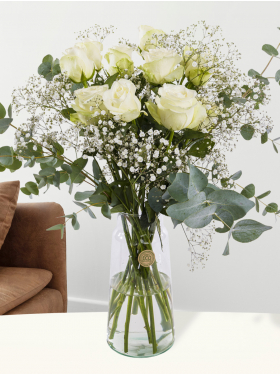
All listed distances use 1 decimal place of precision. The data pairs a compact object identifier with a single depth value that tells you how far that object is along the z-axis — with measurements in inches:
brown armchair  55.0
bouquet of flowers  21.2
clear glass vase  25.2
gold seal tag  25.0
